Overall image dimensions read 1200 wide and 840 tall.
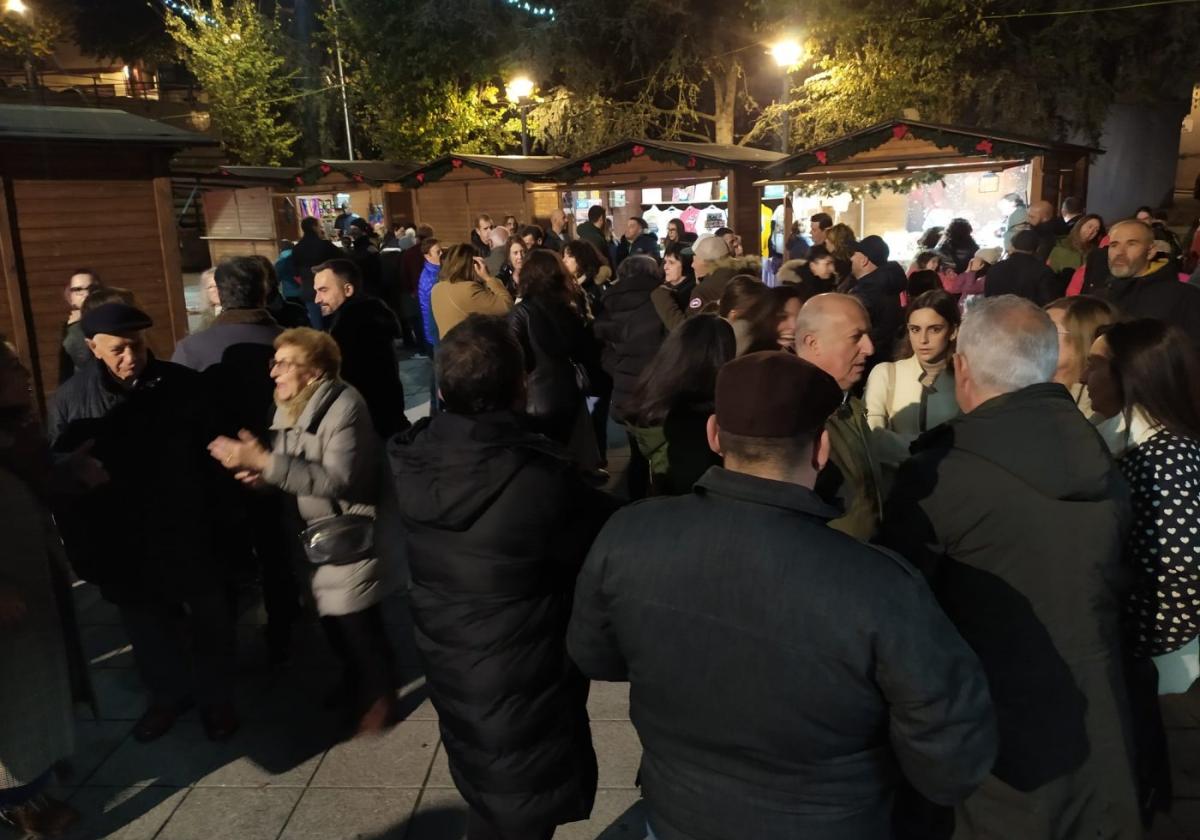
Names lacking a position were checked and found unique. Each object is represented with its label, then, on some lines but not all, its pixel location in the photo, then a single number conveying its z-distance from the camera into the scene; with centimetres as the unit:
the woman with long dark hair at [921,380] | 396
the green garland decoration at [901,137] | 1085
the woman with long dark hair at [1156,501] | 246
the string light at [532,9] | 2628
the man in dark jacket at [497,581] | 248
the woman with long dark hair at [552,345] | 518
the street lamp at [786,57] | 1800
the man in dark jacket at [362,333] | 541
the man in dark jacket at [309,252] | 1049
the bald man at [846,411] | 276
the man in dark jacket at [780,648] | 160
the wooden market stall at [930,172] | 1102
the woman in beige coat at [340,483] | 360
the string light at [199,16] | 2802
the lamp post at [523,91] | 2078
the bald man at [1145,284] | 549
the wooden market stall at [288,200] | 1152
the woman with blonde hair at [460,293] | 653
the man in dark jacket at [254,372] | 464
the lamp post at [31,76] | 2295
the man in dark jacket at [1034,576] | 211
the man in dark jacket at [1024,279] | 735
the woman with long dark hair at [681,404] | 329
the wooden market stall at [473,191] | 1648
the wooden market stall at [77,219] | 714
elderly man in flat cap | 364
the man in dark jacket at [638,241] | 1197
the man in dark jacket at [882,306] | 636
